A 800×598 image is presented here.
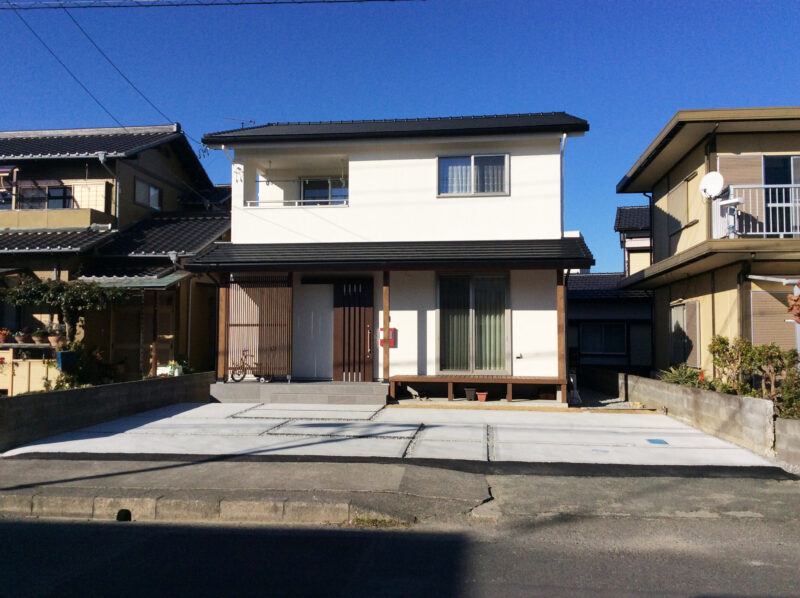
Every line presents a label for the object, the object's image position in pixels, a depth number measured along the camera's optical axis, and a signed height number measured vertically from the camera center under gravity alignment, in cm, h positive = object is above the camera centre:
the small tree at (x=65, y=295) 1244 +59
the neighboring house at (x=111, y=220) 1461 +282
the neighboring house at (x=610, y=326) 2208 -1
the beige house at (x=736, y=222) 1127 +207
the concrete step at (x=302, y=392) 1245 -141
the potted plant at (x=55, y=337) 1256 -29
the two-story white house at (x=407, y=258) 1280 +138
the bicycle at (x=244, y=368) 1319 -96
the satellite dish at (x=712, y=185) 1121 +266
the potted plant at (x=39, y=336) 1271 -27
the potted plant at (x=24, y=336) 1277 -27
